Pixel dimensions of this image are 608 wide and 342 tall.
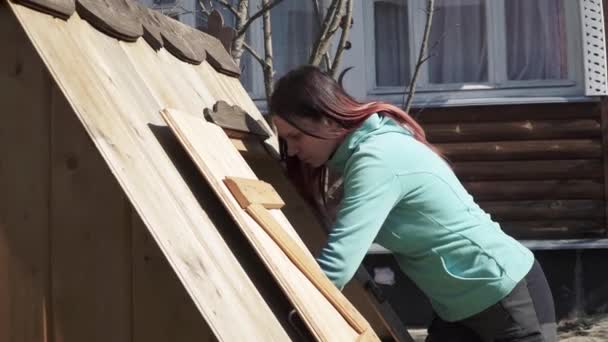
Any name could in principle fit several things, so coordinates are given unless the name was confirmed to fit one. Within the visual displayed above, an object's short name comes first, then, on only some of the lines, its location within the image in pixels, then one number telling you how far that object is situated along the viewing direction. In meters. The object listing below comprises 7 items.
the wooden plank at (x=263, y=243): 2.21
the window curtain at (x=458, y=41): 8.34
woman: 2.53
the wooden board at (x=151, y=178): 2.05
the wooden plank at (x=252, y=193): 2.37
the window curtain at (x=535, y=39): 8.20
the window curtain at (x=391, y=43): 8.44
